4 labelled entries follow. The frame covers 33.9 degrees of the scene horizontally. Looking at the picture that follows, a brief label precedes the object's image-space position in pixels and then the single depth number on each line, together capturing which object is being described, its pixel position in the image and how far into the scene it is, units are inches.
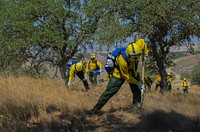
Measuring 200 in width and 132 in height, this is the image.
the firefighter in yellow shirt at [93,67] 568.7
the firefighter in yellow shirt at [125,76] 249.1
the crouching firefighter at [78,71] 455.8
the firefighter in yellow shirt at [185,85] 1012.5
